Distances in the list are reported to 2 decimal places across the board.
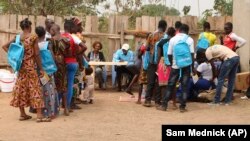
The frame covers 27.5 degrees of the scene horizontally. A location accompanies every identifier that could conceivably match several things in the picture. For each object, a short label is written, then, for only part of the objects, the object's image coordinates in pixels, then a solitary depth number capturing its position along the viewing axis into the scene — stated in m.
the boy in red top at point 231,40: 10.55
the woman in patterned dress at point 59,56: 8.73
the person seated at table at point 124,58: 12.46
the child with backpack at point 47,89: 8.39
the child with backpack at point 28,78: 8.16
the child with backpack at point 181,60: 9.33
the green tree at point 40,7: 17.14
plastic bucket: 11.98
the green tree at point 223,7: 18.11
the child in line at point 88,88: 10.40
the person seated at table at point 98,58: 12.45
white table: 11.64
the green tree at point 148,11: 18.49
